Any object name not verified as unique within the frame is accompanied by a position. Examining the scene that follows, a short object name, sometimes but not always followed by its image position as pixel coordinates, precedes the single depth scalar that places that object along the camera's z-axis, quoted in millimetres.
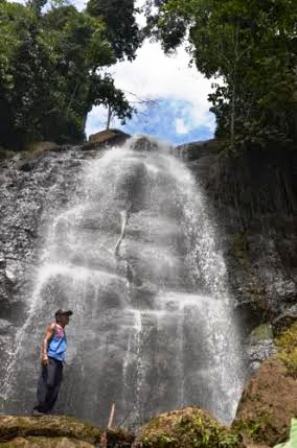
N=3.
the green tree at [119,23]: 34469
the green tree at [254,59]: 19422
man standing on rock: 8844
